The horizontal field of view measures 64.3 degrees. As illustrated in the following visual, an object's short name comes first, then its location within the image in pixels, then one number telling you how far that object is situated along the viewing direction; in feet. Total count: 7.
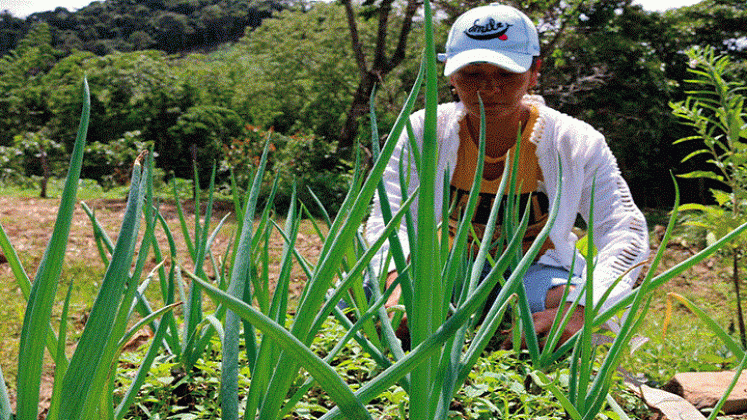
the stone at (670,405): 2.80
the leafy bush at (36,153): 31.78
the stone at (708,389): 3.40
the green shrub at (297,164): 22.29
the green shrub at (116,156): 28.12
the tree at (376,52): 22.34
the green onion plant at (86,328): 1.44
